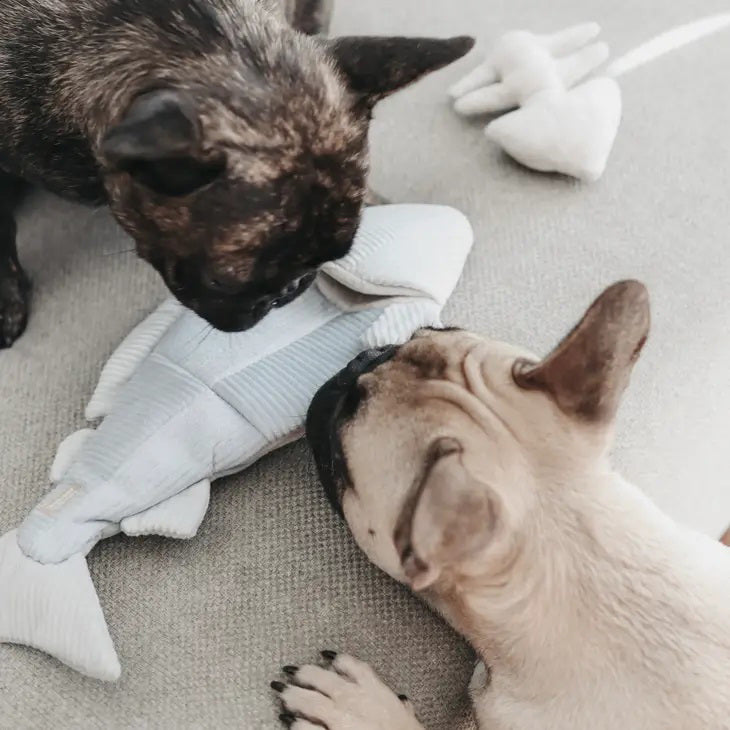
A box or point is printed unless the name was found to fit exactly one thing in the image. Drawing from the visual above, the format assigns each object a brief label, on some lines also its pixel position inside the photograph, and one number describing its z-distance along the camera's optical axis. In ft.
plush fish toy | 2.17
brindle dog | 2.12
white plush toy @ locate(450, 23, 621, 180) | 2.70
